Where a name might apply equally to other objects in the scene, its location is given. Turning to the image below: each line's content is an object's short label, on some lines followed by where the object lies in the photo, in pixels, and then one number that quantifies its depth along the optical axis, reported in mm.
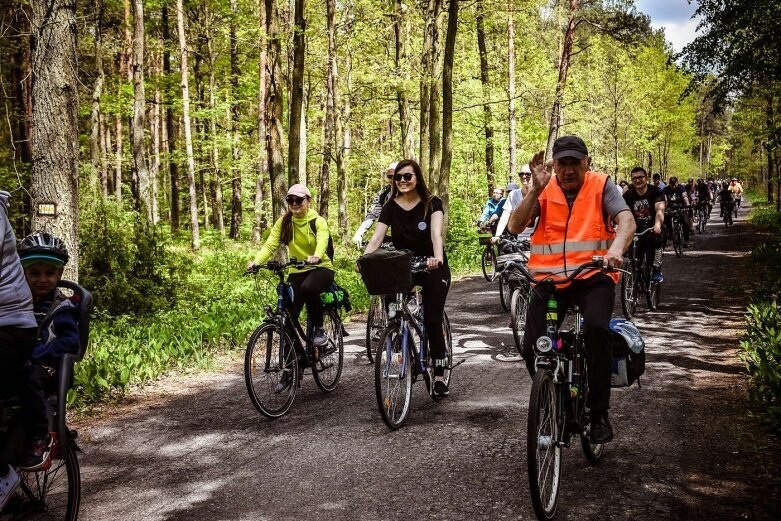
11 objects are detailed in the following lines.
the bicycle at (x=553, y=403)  3762
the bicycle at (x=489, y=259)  16953
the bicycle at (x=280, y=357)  6246
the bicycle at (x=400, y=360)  5682
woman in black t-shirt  6215
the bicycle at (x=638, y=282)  10945
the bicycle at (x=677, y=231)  19672
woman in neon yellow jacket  6926
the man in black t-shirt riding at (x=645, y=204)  10656
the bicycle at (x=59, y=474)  3572
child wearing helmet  3520
